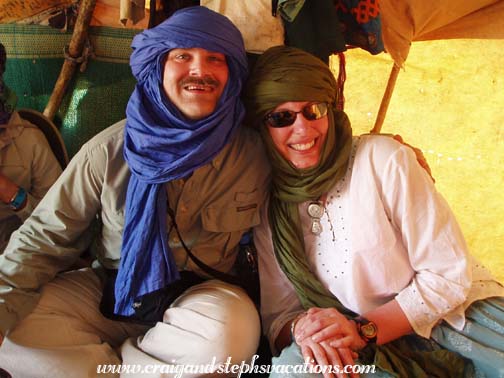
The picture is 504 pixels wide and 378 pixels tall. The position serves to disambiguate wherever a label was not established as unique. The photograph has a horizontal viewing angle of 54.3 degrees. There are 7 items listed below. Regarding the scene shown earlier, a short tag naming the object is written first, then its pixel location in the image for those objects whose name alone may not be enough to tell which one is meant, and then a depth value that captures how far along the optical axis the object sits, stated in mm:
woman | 1437
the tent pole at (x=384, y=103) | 3123
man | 1564
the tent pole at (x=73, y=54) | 2371
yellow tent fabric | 2355
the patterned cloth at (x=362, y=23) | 2080
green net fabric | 2436
